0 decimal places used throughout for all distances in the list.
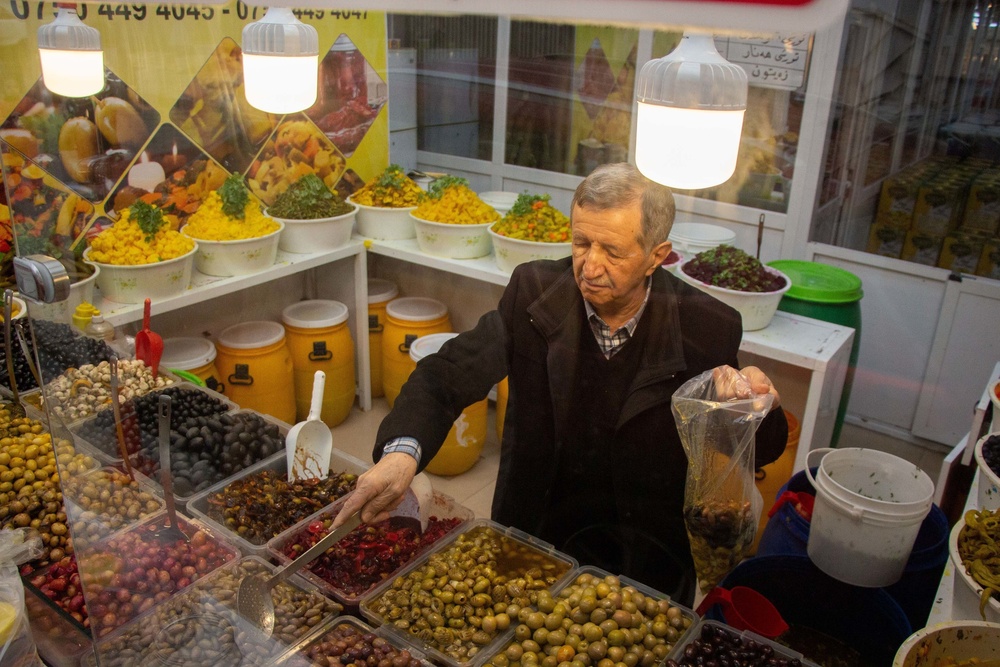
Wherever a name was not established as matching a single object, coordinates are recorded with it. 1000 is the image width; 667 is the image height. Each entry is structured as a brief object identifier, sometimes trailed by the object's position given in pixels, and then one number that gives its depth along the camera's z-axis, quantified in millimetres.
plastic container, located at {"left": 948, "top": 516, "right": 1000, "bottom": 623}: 1216
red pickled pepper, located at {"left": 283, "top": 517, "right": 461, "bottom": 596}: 1448
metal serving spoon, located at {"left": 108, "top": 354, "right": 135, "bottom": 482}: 1405
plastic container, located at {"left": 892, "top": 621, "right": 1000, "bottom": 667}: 1102
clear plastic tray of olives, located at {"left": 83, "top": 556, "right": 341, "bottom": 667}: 1261
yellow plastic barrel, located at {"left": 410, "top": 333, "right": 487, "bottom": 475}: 1882
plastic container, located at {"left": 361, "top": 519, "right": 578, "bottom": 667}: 1278
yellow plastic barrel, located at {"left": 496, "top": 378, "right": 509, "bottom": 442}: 1861
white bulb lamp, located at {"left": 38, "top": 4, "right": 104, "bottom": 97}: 1179
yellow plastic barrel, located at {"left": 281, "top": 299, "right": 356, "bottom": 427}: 1900
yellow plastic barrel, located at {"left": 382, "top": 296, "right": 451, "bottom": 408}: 1936
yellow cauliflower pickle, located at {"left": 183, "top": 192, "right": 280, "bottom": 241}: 2746
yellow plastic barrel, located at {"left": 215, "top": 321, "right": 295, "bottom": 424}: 1917
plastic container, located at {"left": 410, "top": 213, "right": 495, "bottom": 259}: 2855
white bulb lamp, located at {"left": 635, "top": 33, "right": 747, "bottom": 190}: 982
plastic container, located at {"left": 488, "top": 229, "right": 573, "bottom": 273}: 2808
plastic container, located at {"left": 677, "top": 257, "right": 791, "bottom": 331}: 2469
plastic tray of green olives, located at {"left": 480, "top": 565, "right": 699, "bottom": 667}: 1253
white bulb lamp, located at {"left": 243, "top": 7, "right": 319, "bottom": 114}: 1333
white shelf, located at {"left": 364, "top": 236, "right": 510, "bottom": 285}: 2629
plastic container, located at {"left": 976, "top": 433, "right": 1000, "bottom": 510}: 1501
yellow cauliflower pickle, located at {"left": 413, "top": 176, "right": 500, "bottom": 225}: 3020
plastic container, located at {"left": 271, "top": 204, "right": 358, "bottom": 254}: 2648
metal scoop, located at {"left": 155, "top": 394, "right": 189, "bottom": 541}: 1426
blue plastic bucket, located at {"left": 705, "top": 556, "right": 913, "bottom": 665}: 1356
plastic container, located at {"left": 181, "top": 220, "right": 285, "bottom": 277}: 2676
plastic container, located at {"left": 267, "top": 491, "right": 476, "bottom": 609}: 1399
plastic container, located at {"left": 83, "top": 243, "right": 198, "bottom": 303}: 2436
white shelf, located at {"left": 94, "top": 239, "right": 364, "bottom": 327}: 2436
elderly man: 1469
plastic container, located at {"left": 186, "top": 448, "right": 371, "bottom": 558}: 1499
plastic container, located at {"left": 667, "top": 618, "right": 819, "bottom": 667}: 1237
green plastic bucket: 2611
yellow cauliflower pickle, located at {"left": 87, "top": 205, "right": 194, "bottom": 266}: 2367
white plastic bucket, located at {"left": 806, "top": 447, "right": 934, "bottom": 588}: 1333
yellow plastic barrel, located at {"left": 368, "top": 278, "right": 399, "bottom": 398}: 1913
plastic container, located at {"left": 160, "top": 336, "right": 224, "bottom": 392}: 2165
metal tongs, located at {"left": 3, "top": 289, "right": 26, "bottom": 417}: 1695
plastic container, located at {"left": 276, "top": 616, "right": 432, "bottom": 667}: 1273
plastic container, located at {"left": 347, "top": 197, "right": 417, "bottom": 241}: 2865
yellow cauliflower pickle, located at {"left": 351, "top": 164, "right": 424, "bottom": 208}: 3180
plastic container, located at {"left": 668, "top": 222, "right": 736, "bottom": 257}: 2562
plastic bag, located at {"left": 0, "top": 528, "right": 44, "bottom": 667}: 1199
